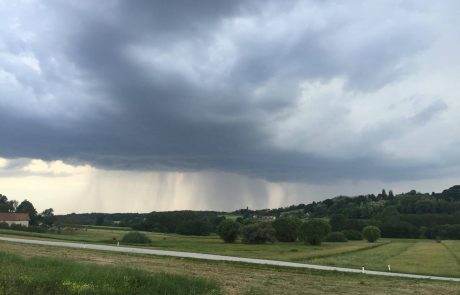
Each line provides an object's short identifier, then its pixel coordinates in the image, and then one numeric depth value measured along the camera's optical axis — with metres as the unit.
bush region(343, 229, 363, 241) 153.62
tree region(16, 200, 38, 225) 187.52
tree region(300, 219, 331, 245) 109.25
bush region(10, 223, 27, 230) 112.22
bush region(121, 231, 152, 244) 90.19
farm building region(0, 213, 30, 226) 161.50
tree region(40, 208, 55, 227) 184.26
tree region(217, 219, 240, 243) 112.00
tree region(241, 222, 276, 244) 109.69
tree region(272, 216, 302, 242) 121.06
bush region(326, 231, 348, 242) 138.82
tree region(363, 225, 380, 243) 132.50
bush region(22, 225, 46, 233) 112.49
